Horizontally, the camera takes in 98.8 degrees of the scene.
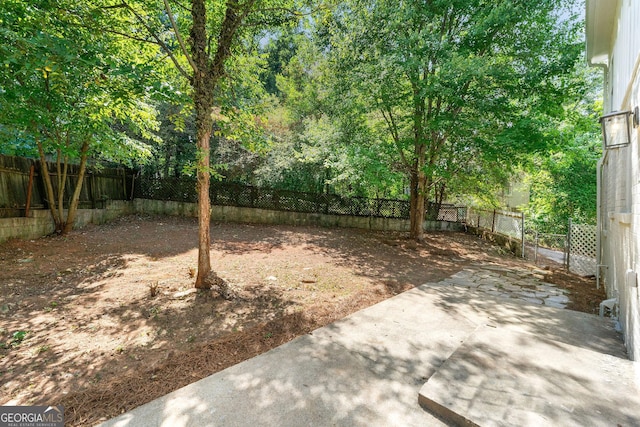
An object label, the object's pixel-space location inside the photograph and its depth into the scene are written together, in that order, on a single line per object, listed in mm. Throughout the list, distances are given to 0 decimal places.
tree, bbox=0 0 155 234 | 2748
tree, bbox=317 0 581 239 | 6008
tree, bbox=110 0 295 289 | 3520
